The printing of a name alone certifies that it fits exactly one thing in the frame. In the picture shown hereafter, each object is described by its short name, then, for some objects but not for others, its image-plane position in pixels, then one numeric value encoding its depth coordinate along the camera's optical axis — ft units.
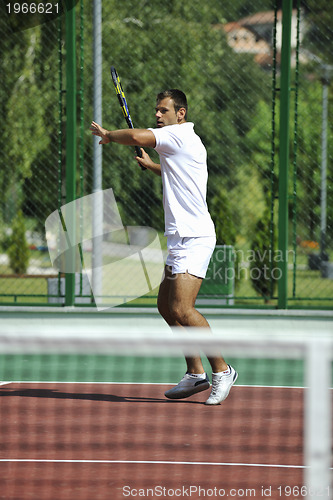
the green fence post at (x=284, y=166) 61.93
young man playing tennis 40.53
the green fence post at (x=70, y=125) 61.98
